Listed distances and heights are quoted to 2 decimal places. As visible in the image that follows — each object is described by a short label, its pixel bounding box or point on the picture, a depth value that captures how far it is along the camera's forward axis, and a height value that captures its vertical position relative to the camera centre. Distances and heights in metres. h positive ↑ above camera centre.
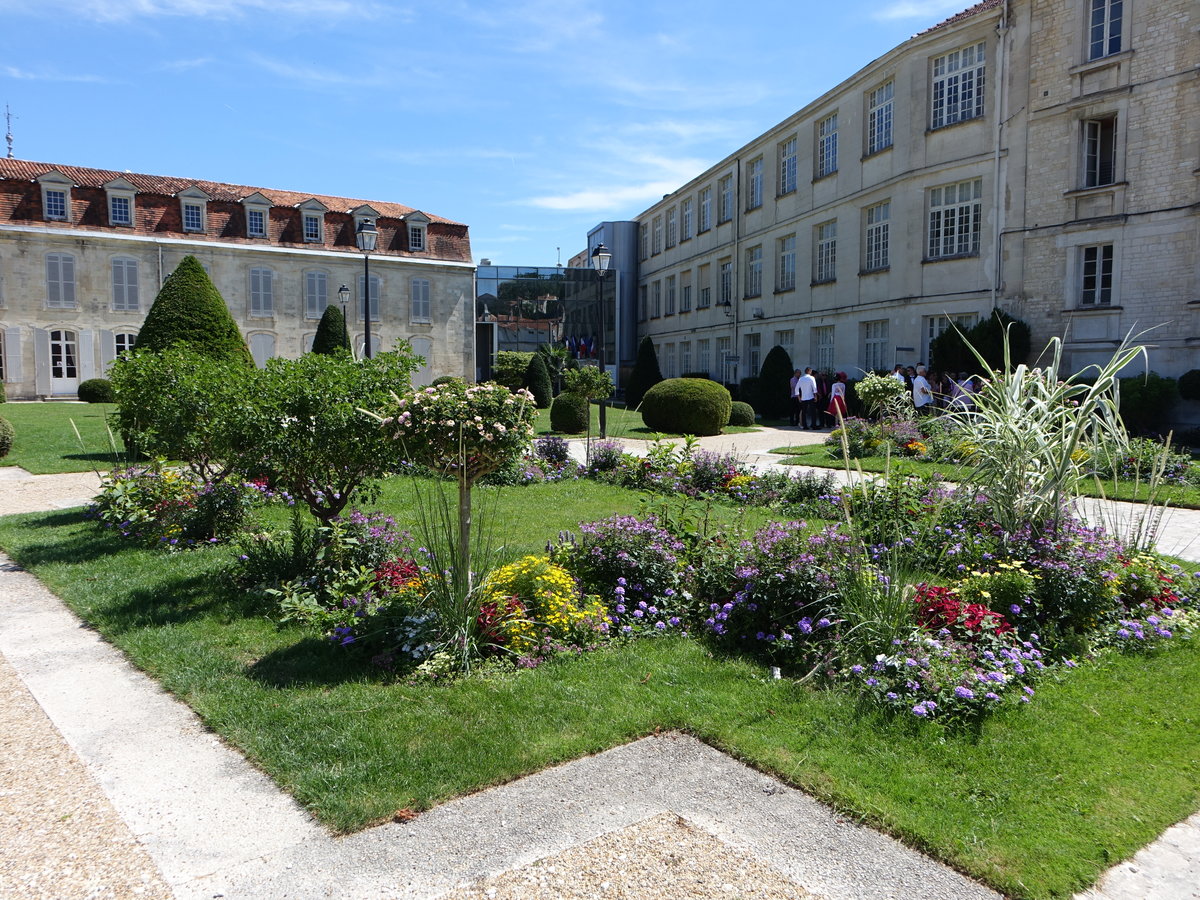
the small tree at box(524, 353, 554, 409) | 33.75 +0.54
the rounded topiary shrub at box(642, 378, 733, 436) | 19.83 -0.34
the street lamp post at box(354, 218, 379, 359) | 18.74 +3.59
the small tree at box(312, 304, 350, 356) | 32.97 +2.47
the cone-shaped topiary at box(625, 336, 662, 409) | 34.03 +0.83
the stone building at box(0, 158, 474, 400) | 33.12 +5.79
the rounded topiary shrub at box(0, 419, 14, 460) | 14.70 -0.86
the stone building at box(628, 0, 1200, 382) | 17.30 +5.33
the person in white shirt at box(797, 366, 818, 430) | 21.95 -0.18
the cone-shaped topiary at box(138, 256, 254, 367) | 14.82 +1.35
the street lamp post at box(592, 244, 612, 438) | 19.51 +3.23
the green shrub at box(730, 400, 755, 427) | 23.30 -0.62
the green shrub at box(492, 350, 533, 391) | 35.26 +1.03
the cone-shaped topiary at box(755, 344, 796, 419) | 26.75 +0.25
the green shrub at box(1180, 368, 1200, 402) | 16.50 +0.21
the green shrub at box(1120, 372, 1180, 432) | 16.61 -0.13
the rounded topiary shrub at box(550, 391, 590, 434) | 20.53 -0.57
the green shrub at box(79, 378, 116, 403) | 31.28 +0.00
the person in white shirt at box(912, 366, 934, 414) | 18.27 +0.00
